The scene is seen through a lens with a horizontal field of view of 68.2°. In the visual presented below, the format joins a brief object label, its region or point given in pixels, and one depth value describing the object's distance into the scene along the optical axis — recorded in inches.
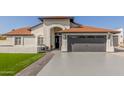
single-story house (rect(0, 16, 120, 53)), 456.2
